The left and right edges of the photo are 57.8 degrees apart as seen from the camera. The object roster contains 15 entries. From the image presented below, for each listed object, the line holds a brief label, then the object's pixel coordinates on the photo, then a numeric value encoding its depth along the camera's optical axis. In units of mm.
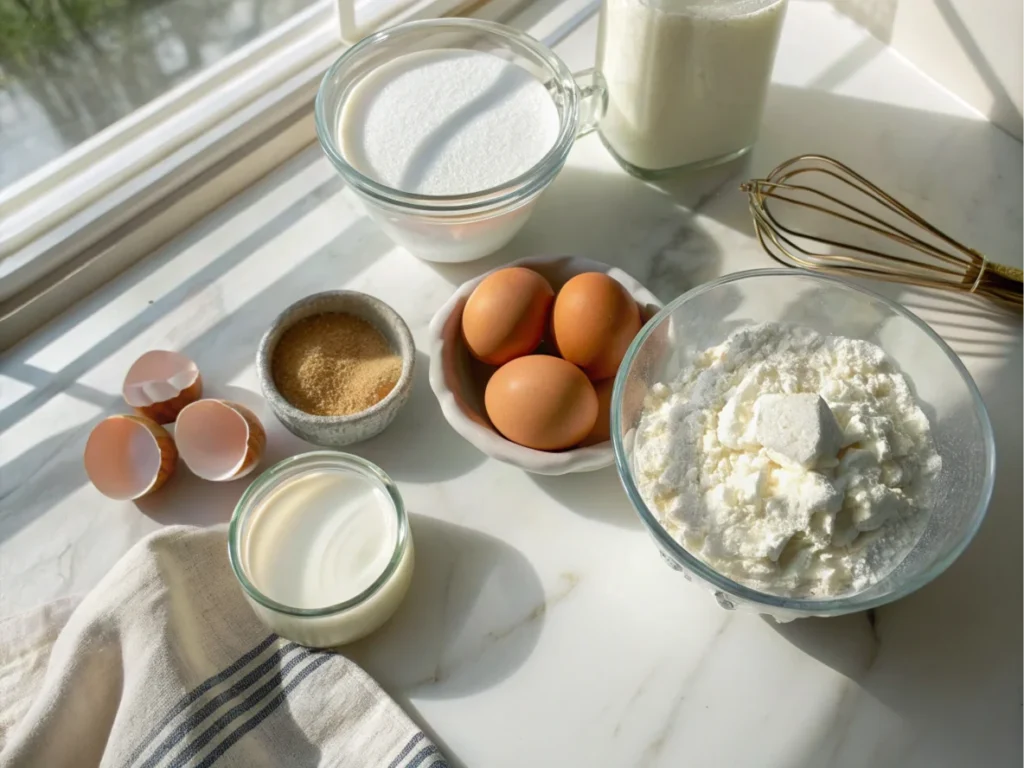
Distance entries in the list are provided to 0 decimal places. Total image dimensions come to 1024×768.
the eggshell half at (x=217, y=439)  757
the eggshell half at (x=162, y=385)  783
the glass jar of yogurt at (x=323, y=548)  660
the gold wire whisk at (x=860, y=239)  834
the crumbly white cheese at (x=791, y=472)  617
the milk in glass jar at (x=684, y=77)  759
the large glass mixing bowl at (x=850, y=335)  603
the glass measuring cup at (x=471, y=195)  782
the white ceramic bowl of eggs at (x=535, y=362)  707
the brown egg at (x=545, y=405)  703
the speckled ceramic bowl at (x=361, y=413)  733
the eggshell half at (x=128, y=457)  750
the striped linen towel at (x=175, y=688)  633
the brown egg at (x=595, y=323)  731
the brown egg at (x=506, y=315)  741
